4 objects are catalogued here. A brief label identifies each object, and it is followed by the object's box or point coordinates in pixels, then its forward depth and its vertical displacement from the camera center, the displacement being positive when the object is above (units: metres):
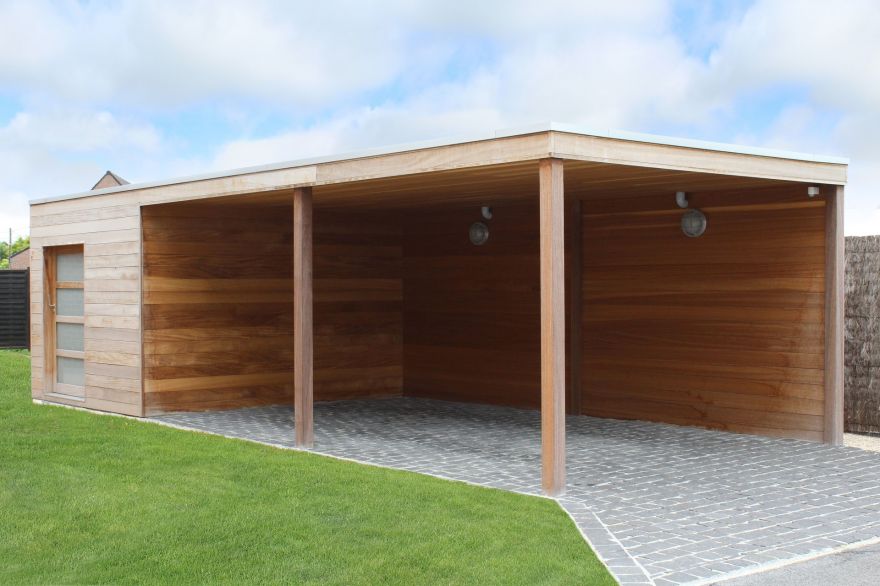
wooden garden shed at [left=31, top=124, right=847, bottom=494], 8.10 -0.05
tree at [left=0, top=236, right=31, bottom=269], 59.53 +2.23
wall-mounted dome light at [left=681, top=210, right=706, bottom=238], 9.83 +0.53
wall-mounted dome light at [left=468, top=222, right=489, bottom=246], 11.94 +0.55
